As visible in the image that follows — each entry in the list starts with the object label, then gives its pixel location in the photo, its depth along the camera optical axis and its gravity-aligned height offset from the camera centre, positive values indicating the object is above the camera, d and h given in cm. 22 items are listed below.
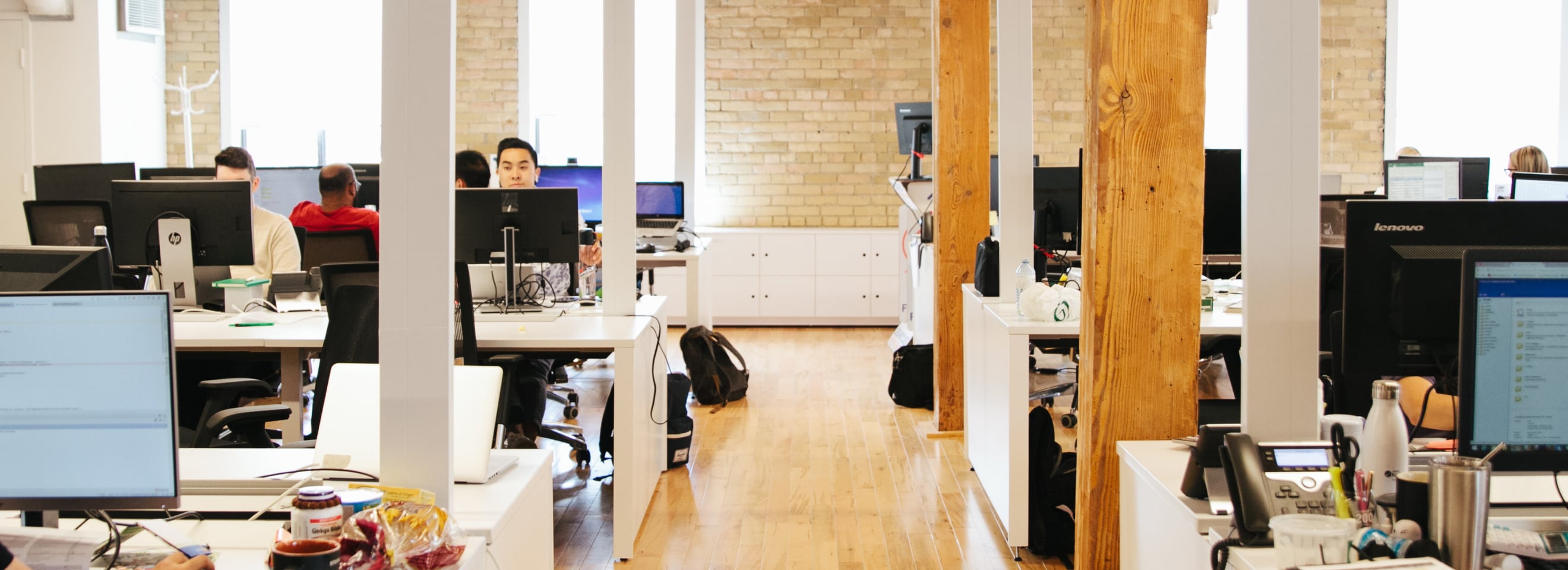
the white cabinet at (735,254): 885 -23
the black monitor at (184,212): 404 +5
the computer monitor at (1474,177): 620 +27
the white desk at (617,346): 348 -38
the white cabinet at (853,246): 885 -16
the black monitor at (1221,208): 449 +7
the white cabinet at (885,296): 887 -56
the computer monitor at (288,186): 729 +26
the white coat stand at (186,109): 880 +94
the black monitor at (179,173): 656 +32
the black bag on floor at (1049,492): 346 -84
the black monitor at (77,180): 640 +27
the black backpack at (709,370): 600 -79
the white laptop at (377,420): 192 -35
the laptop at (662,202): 697 +15
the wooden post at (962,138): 496 +39
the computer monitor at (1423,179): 623 +26
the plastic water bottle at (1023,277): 379 -18
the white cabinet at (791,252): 885 -21
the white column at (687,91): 762 +93
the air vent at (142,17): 848 +163
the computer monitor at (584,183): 691 +27
